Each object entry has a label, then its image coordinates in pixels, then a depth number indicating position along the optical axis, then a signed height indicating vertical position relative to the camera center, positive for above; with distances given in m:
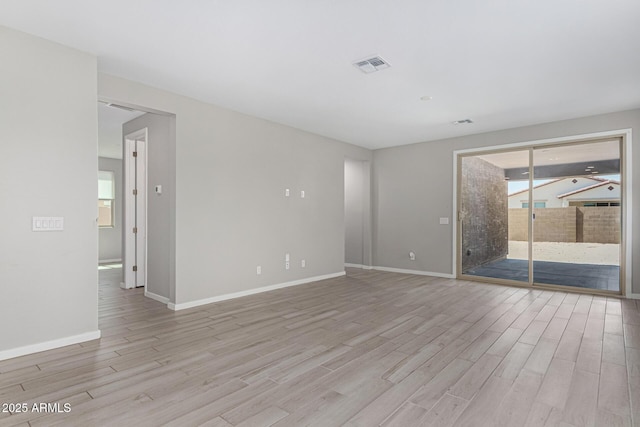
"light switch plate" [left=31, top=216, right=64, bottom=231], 2.88 -0.09
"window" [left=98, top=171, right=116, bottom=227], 8.66 +0.38
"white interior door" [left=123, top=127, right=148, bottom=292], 5.40 +0.09
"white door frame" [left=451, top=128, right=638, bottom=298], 4.81 +0.20
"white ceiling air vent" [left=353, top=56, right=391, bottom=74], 3.23 +1.48
